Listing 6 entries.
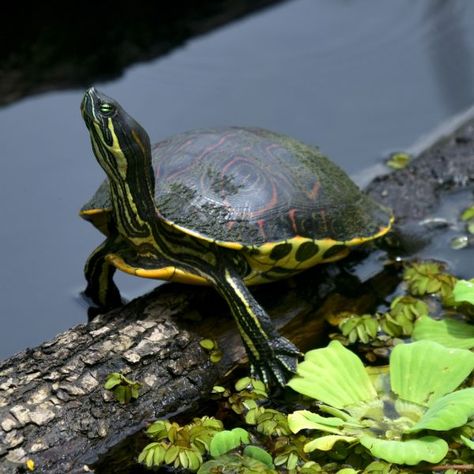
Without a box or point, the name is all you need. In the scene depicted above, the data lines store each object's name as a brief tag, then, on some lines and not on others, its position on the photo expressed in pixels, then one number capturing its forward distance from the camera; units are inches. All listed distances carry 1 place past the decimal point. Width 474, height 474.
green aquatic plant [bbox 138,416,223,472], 178.9
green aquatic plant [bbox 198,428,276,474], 172.0
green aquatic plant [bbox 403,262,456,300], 236.1
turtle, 206.2
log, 176.6
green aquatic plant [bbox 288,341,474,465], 174.1
